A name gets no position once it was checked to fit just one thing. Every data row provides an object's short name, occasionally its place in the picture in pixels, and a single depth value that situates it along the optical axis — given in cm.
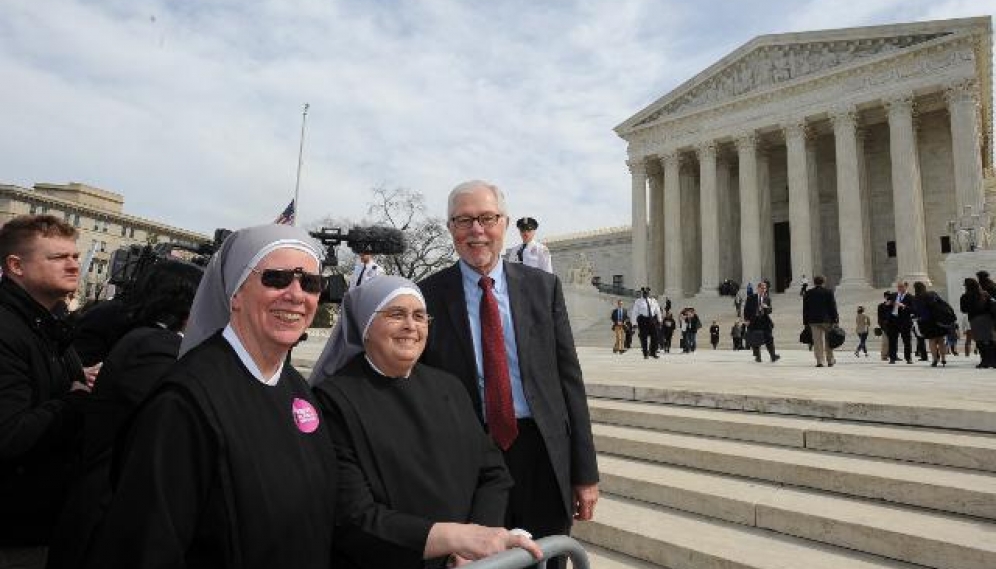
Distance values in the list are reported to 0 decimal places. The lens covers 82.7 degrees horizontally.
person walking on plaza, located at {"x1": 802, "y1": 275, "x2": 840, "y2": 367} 1159
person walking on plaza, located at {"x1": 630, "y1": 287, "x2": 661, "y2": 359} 1620
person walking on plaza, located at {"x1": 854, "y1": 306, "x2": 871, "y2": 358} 1683
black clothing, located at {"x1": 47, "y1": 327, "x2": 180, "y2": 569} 180
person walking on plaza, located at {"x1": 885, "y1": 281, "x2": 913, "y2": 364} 1312
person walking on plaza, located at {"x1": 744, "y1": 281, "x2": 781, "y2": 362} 1420
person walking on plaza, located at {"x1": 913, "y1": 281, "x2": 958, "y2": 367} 1125
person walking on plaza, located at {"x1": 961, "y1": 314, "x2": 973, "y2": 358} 1398
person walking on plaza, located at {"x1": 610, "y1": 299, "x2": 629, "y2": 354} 1981
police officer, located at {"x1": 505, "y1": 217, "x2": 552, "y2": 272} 835
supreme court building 2945
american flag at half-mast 1535
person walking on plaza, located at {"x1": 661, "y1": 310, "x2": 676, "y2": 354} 2052
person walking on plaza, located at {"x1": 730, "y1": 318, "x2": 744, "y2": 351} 2214
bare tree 4216
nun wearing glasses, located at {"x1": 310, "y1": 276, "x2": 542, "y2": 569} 171
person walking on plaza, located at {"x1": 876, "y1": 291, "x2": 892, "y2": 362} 1389
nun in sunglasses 125
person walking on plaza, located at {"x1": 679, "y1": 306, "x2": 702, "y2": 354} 2106
